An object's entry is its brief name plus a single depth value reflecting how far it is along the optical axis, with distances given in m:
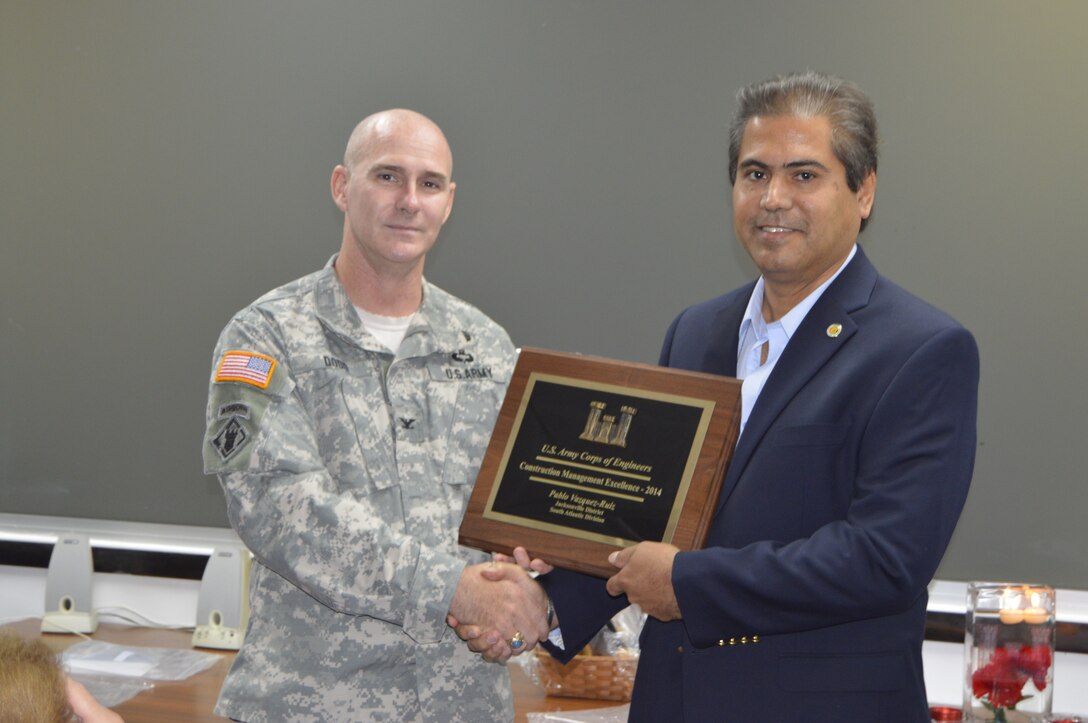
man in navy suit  1.74
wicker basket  2.88
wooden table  2.83
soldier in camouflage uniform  2.26
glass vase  2.62
